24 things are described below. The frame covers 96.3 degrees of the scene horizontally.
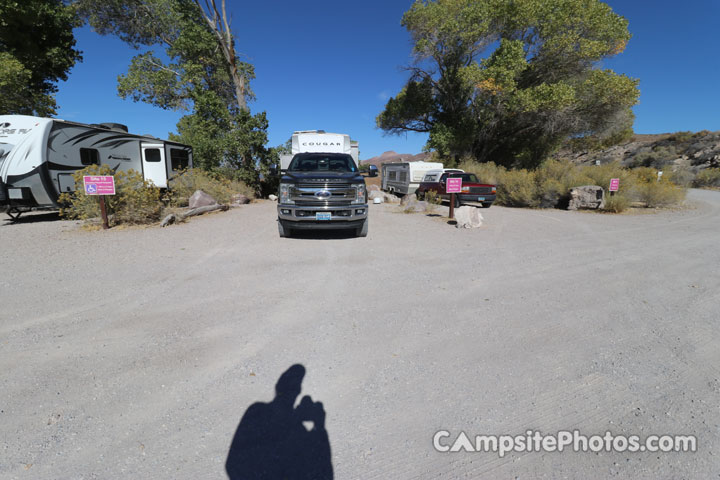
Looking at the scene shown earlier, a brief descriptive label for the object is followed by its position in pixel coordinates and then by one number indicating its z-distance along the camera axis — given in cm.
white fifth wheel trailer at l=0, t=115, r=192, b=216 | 917
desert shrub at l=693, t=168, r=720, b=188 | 2755
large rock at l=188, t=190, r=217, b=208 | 1170
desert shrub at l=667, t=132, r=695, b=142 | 4571
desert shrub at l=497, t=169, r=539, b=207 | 1480
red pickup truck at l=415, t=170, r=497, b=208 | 1399
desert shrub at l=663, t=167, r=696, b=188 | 2114
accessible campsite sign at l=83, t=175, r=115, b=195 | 780
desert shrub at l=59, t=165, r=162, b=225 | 878
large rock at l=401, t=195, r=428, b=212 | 1249
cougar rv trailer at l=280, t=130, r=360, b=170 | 1326
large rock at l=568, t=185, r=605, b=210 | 1306
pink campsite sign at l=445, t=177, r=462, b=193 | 952
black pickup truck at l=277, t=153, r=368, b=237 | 684
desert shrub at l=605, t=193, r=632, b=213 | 1251
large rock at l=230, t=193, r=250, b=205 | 1449
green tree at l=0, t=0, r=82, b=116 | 1346
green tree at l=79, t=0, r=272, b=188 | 1700
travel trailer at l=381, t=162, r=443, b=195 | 1794
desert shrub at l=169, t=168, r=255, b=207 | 1298
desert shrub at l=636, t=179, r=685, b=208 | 1352
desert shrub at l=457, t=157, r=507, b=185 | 1800
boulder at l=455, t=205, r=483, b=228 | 912
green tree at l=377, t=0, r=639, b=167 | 1930
